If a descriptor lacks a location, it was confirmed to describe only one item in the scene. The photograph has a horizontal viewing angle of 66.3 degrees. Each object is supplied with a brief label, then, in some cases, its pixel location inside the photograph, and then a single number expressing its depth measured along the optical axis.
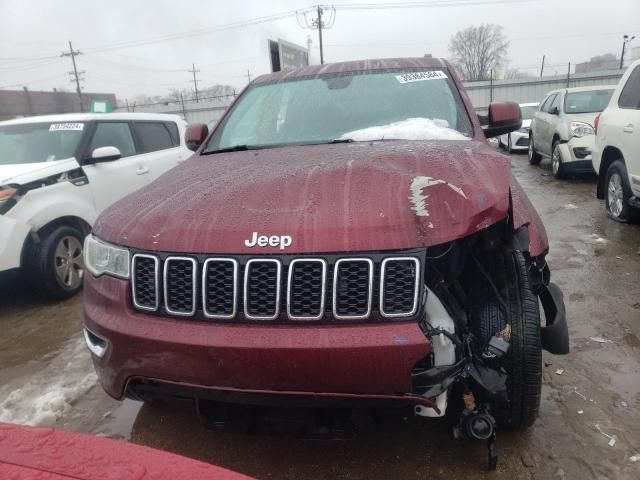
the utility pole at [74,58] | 52.69
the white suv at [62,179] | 4.11
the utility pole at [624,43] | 38.26
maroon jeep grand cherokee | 1.69
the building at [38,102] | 53.94
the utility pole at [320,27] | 41.00
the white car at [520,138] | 13.09
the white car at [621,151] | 5.11
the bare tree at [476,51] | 60.09
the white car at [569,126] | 8.36
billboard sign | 10.45
